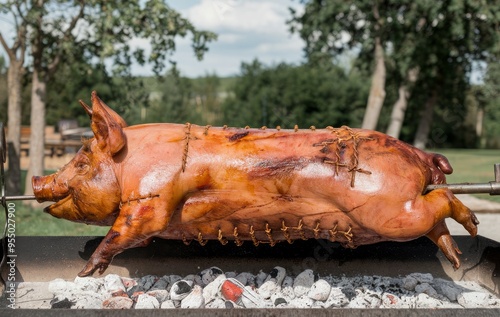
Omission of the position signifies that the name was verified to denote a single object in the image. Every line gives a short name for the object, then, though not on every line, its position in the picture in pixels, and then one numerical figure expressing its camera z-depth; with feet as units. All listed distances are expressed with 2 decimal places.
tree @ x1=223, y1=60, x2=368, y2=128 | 109.19
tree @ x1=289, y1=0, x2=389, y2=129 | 65.00
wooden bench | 68.13
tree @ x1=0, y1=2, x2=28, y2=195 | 39.19
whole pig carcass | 11.12
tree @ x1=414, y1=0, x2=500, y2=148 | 58.59
